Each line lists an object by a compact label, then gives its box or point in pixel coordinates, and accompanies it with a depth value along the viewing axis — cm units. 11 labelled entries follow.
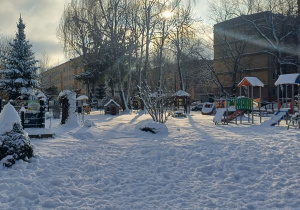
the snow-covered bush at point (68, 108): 1405
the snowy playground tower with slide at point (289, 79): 1534
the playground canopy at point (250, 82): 1678
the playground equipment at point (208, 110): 2691
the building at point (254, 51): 3453
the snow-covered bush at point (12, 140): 584
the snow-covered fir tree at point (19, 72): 2834
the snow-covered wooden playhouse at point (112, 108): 2623
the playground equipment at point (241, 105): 1666
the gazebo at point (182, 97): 2966
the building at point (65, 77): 8665
